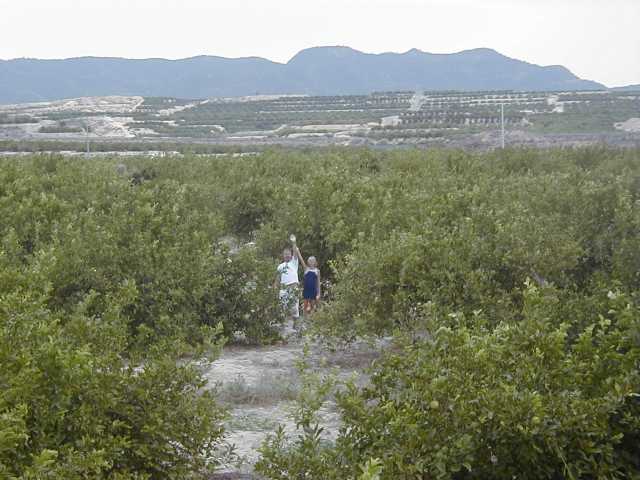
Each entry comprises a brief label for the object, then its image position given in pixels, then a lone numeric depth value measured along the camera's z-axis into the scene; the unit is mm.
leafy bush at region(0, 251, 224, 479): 9838
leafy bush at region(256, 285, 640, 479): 10377
